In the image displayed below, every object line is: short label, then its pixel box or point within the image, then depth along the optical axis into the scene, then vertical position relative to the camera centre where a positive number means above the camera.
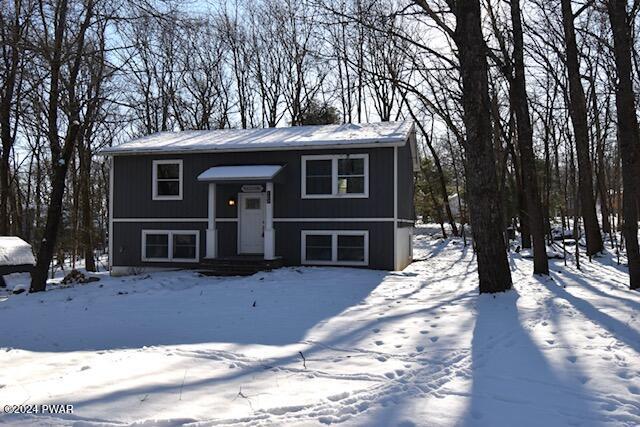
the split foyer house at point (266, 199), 14.93 +0.67
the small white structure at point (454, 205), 53.28 +1.68
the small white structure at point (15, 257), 10.48 -0.82
